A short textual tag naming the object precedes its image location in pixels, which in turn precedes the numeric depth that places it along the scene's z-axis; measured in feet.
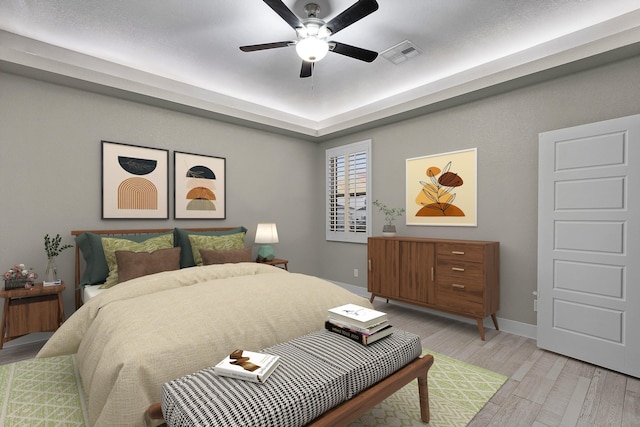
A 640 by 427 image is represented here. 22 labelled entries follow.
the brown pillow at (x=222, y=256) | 11.16
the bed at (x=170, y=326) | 4.49
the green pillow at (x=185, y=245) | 11.35
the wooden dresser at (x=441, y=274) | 10.04
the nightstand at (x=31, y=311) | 8.32
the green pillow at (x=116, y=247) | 9.32
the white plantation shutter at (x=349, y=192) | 15.24
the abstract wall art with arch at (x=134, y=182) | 10.83
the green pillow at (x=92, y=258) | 9.56
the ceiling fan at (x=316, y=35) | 6.72
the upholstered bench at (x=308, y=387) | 3.75
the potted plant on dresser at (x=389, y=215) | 13.20
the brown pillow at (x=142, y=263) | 9.17
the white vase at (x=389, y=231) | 13.09
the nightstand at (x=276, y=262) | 13.61
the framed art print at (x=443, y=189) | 11.57
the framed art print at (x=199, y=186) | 12.45
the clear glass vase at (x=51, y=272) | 9.10
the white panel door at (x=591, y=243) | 7.75
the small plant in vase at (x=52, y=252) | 9.13
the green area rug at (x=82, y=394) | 6.01
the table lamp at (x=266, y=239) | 13.62
